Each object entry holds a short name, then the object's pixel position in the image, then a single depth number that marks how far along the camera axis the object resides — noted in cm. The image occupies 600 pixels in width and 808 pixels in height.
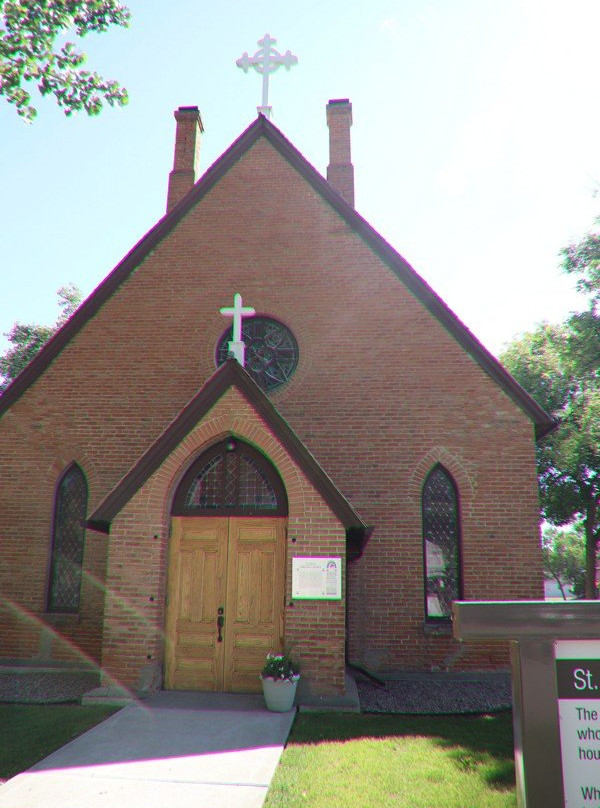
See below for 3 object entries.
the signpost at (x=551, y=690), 351
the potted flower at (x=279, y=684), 721
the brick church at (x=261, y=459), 809
